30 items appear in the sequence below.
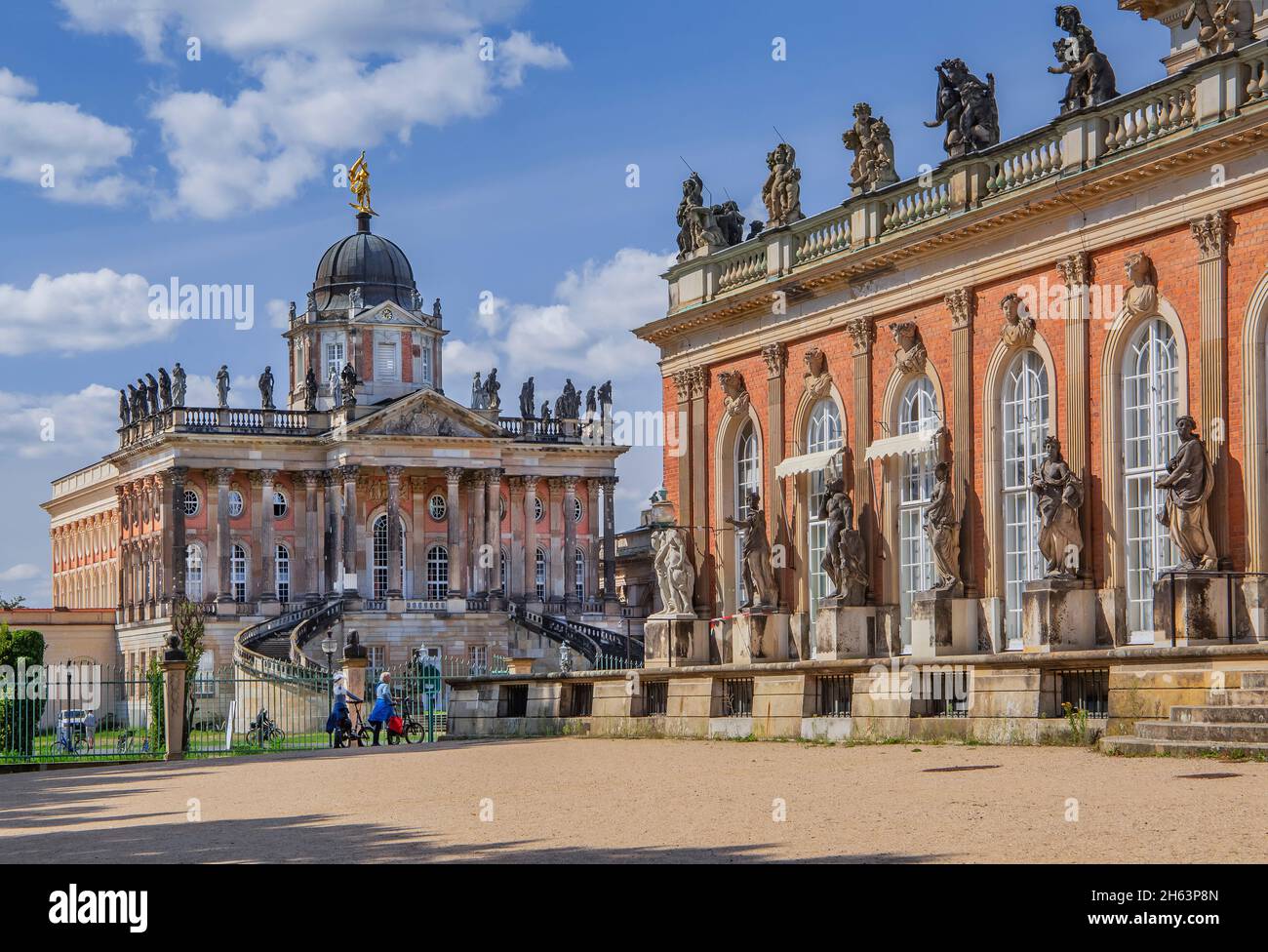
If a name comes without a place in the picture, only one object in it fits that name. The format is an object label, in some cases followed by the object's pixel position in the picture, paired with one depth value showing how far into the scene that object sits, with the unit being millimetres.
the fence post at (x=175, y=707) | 36062
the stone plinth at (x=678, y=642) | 37750
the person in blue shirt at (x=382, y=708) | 38469
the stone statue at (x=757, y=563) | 35344
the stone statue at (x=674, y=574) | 38062
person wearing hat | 38375
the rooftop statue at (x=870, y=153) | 34000
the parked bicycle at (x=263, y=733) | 43031
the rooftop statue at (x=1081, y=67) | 28656
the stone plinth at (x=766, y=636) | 35562
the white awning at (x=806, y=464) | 34625
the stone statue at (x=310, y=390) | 95875
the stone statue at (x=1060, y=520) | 27828
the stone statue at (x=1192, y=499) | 25516
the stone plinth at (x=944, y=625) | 30078
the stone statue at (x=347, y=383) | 91375
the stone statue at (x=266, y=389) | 92694
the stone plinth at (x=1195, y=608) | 25031
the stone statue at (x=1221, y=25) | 26594
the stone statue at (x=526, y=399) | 97625
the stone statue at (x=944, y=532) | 30438
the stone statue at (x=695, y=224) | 39031
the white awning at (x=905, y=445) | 31734
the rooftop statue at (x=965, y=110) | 31391
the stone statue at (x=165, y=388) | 92625
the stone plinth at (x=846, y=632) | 32625
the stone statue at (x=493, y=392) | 95188
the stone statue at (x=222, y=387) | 90938
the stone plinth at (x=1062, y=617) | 27547
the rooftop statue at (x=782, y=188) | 36469
